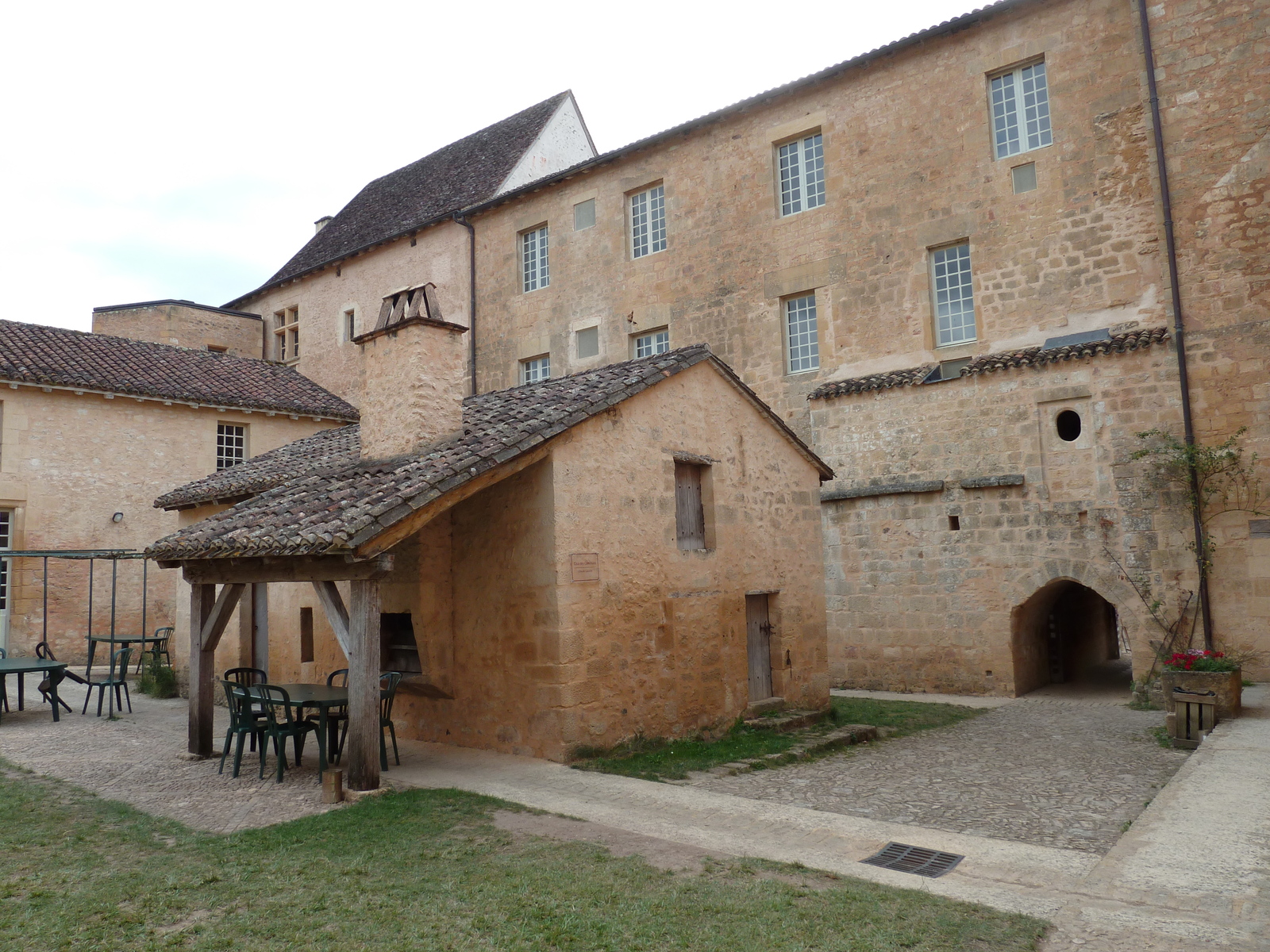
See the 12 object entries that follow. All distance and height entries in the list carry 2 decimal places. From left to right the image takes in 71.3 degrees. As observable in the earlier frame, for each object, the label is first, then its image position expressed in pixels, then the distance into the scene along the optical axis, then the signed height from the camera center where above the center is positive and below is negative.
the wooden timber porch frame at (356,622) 6.90 -0.28
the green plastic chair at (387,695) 7.95 -1.00
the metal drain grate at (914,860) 5.20 -1.78
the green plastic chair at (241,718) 7.81 -1.14
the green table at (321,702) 7.46 -0.97
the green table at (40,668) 10.91 -0.87
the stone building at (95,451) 17.16 +2.95
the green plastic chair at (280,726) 7.50 -1.17
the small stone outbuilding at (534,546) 7.61 +0.33
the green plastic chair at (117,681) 11.36 -1.12
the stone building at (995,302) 12.06 +4.20
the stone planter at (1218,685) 9.14 -1.36
